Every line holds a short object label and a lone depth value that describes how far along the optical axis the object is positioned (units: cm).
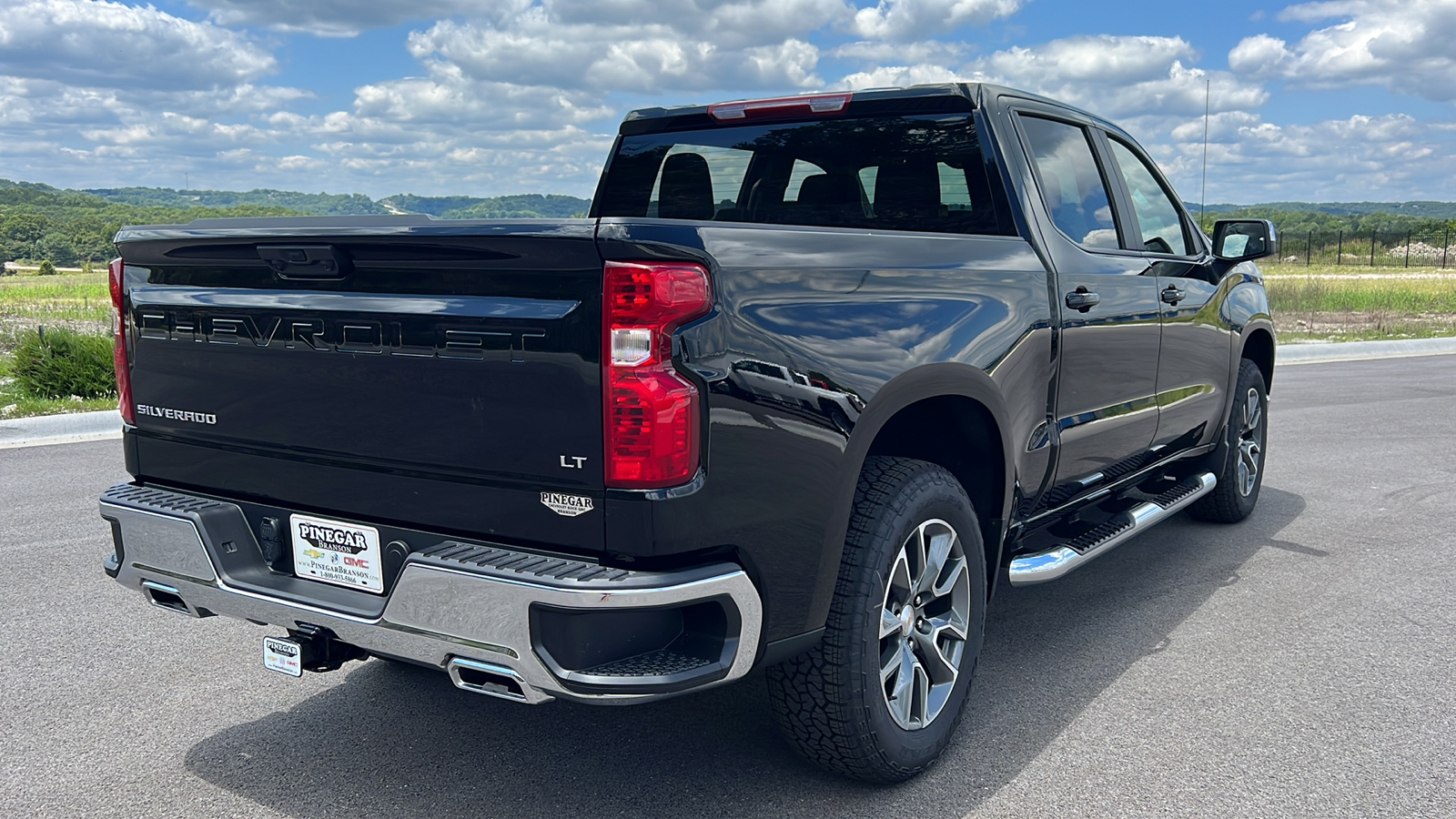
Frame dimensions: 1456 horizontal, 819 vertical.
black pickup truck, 246
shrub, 1161
